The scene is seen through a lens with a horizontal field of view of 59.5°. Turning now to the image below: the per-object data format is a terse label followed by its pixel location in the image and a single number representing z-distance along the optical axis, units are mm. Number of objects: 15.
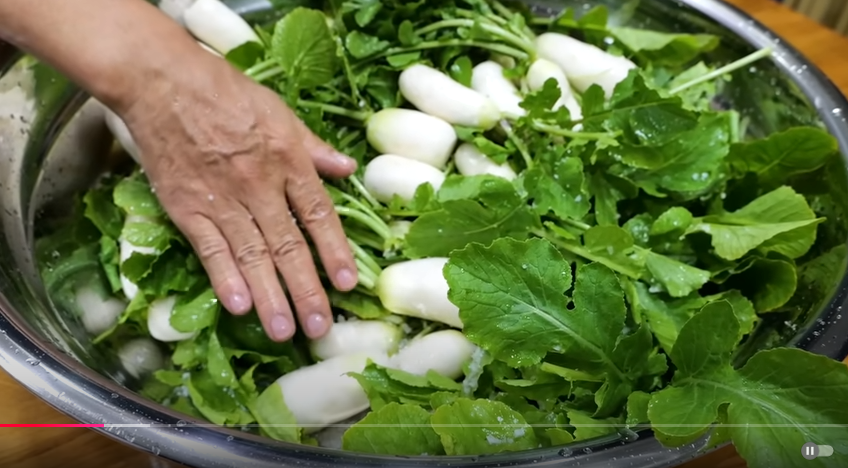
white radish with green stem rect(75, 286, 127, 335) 429
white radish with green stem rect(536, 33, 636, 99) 494
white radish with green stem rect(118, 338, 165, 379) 430
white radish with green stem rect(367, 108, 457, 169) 452
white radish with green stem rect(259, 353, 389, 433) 394
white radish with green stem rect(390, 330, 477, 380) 393
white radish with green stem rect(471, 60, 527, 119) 470
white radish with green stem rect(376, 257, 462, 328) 396
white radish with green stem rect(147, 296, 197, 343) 417
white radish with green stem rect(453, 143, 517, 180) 451
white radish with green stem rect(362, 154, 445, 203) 445
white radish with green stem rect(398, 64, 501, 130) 457
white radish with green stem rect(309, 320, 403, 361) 414
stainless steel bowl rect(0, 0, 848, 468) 295
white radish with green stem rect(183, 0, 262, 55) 506
